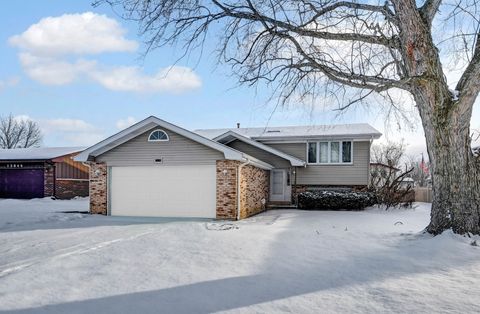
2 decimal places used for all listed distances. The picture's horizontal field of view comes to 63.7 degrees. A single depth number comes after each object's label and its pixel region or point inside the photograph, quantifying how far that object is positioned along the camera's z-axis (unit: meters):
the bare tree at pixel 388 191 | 17.80
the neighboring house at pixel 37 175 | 24.14
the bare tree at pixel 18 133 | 52.67
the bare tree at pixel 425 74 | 8.32
